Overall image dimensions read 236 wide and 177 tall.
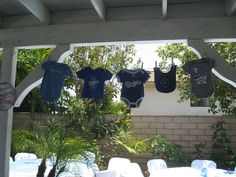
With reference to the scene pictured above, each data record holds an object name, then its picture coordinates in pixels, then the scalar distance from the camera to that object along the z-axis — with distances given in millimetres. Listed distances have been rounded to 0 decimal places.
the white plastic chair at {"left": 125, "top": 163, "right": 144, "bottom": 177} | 5168
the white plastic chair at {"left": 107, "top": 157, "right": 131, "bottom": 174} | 5545
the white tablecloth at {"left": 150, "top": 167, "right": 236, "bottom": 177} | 4840
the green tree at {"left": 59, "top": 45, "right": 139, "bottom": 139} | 8367
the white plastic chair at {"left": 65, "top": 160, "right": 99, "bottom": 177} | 4199
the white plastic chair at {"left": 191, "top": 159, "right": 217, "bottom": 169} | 5957
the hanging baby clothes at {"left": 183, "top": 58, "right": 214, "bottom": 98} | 3795
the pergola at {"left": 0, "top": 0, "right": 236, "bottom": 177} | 3840
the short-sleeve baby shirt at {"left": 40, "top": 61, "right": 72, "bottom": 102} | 4273
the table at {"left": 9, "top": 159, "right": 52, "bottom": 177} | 4719
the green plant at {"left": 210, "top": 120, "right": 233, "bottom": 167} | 7590
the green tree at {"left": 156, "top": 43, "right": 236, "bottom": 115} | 7113
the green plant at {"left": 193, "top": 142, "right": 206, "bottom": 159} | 7886
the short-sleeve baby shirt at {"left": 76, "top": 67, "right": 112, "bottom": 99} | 4469
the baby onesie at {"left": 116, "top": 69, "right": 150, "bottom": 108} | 4434
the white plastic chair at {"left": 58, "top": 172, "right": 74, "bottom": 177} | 4391
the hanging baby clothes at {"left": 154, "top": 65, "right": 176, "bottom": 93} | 4301
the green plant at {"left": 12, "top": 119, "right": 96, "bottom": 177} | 4102
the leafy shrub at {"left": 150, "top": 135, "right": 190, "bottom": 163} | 7712
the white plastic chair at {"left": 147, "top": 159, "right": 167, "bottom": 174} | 5965
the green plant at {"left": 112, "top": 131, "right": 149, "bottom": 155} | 8188
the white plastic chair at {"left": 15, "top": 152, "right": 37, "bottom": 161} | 6332
